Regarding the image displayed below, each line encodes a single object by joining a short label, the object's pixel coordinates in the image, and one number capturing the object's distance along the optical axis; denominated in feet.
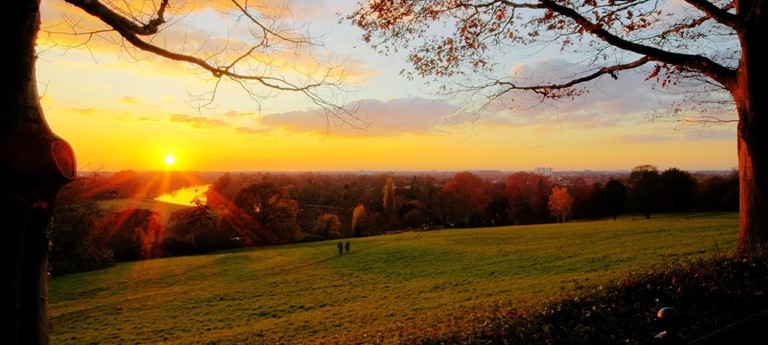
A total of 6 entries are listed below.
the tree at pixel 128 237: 144.98
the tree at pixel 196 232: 160.56
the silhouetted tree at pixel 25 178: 9.93
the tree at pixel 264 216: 172.86
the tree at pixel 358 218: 228.06
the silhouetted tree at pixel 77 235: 92.94
